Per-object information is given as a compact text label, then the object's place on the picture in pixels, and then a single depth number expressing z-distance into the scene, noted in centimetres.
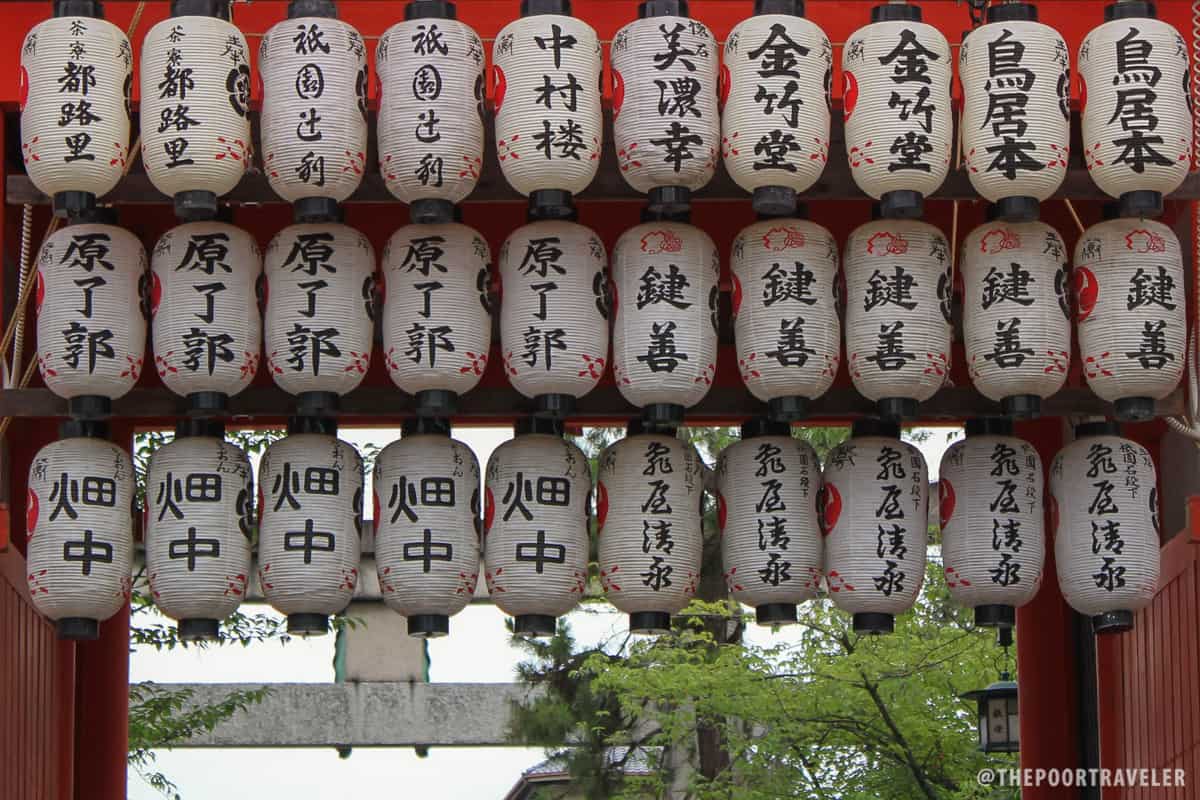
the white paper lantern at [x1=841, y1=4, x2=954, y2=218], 733
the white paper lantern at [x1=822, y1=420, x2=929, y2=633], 779
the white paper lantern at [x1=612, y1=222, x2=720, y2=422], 749
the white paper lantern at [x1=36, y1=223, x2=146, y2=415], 755
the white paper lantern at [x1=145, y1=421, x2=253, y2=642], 760
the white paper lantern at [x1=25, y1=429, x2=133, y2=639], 758
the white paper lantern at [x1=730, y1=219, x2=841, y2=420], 756
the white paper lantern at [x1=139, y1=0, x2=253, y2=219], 726
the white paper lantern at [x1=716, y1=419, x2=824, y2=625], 784
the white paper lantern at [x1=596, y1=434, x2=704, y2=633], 777
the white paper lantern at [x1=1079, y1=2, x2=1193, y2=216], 739
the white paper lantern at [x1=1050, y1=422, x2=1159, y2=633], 776
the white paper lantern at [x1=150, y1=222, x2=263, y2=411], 754
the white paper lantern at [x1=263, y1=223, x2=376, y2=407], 753
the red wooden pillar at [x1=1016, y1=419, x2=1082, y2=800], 995
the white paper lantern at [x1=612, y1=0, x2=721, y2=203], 731
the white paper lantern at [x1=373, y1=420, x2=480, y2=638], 767
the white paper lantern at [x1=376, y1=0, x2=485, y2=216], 731
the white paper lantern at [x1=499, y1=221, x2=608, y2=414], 752
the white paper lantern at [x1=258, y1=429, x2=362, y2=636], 760
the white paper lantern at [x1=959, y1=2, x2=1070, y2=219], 731
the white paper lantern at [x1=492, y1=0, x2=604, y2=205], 727
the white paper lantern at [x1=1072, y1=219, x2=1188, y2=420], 753
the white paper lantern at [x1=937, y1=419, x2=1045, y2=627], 786
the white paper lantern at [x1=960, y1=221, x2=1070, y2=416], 751
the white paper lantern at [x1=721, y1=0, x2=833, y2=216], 732
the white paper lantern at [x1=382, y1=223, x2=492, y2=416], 753
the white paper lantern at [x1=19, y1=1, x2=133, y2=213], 738
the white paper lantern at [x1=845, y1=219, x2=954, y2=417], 755
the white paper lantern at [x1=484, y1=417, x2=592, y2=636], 770
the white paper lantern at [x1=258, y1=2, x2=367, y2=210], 727
